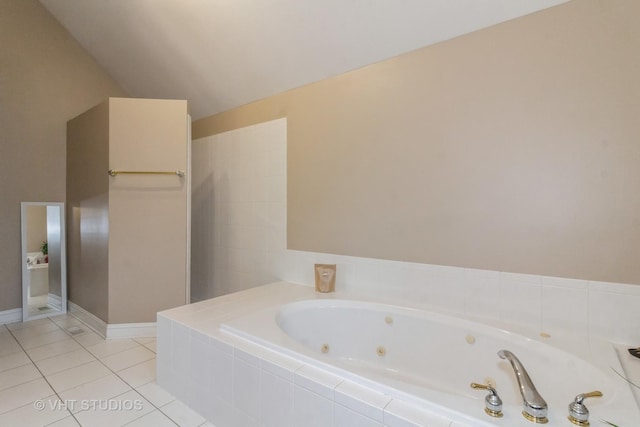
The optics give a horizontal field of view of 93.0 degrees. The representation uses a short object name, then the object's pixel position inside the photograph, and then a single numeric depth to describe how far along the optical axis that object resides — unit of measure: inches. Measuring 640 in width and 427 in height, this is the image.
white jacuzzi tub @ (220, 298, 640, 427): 36.1
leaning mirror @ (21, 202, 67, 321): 112.1
